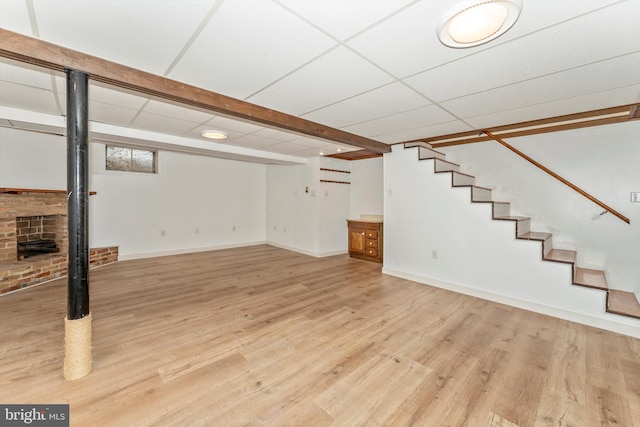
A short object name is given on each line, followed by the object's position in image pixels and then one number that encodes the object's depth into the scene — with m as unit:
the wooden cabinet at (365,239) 5.37
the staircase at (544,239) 2.76
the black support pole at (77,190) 1.79
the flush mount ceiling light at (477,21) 1.32
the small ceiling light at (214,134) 3.84
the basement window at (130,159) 5.19
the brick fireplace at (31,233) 3.55
